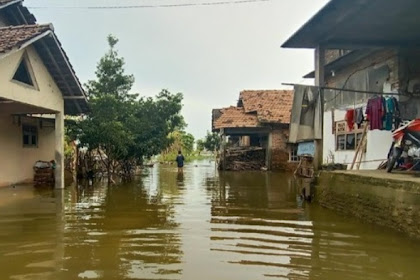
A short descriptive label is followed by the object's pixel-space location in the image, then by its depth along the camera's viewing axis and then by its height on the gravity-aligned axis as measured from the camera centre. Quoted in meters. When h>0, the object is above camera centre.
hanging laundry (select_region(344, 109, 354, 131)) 11.89 +0.97
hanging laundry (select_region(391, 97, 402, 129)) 9.85 +0.92
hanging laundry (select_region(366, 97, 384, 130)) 9.85 +0.95
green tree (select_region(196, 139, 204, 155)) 64.14 +0.76
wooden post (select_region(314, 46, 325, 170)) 10.48 +1.90
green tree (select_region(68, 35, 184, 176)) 16.78 +1.48
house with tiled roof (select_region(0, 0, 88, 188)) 10.80 +1.75
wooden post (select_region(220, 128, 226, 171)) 26.41 +0.21
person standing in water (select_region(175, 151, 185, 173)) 24.97 -0.60
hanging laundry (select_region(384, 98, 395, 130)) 9.83 +0.97
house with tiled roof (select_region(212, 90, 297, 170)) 25.42 +1.77
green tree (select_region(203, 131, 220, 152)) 47.64 +1.25
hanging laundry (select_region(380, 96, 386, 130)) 9.83 +0.99
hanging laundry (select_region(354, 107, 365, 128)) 11.05 +0.95
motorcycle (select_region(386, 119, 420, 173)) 8.02 +0.20
